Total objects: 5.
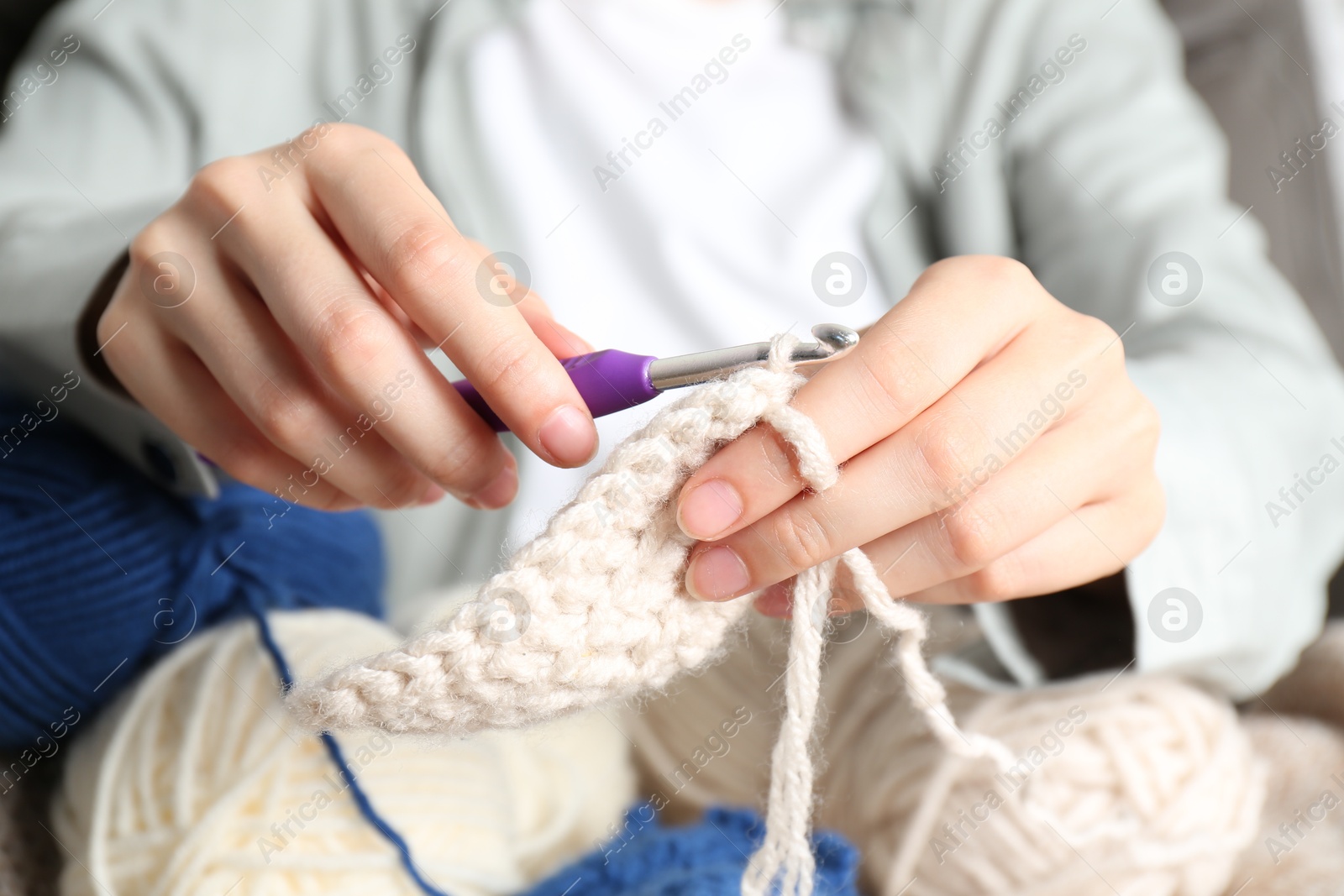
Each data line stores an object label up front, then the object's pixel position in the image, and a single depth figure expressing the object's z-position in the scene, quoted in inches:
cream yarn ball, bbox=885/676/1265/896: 20.1
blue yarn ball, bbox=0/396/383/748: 21.5
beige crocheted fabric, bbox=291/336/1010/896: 14.4
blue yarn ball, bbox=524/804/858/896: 18.4
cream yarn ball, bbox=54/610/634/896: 18.8
